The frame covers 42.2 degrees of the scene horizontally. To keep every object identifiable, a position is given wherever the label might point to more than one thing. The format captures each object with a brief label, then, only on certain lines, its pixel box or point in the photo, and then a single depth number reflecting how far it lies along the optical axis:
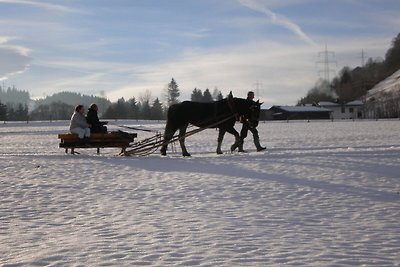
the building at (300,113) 111.19
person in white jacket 16.03
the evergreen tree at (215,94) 172.57
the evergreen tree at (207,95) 163.00
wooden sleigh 16.12
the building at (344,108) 125.09
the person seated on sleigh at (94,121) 16.73
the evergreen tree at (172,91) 152.50
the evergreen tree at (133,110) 125.65
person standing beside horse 16.73
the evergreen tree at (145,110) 125.68
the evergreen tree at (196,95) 167.12
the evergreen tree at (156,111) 128.50
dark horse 16.52
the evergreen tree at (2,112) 99.31
